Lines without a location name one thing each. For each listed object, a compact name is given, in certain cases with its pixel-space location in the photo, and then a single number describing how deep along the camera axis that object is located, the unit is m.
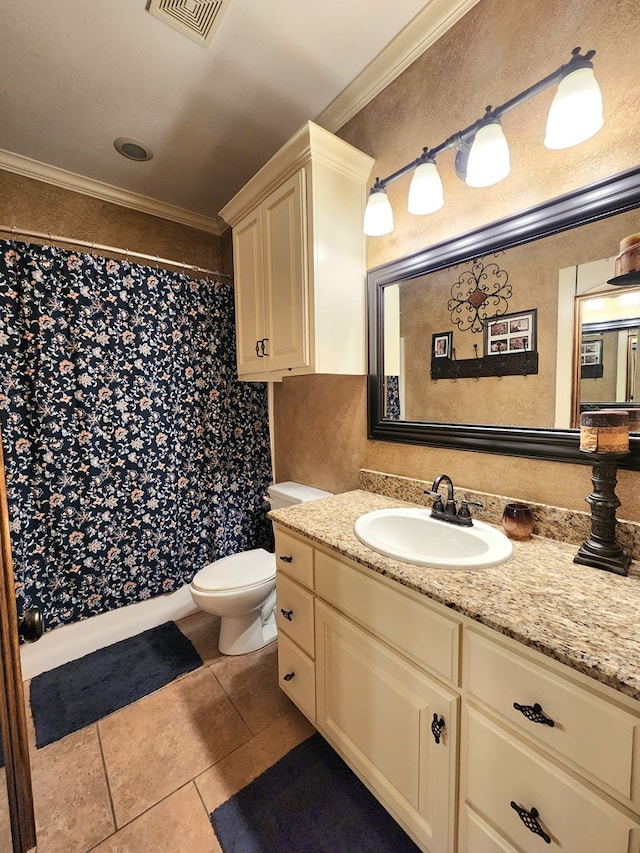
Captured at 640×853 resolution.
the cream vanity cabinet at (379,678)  0.86
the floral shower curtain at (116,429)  1.64
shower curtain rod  1.56
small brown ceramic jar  1.10
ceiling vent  1.18
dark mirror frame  0.97
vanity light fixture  0.89
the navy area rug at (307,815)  1.04
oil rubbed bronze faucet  1.21
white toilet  1.67
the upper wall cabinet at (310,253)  1.43
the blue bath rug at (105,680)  1.49
